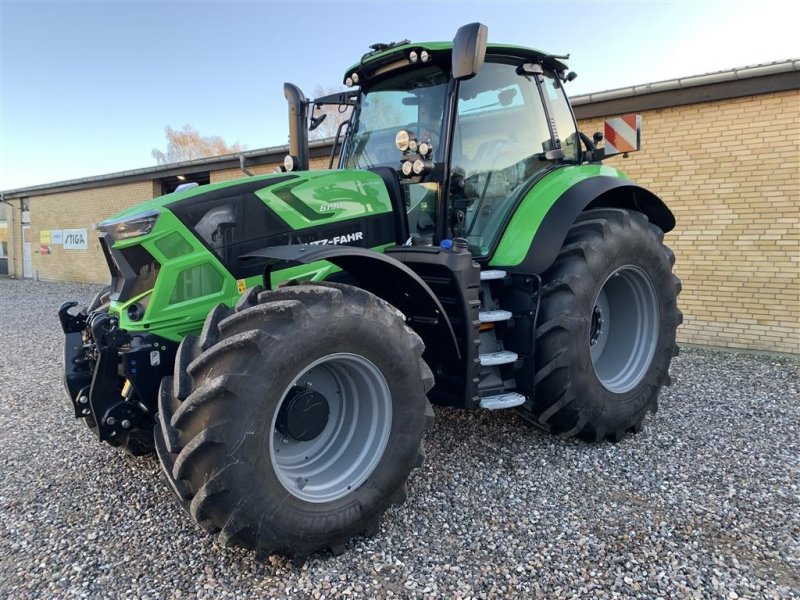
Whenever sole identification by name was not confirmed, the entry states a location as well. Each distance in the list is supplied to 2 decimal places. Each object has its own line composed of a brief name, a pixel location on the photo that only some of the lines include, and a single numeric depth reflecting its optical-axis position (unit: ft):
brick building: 21.66
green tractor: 7.48
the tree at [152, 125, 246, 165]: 140.77
